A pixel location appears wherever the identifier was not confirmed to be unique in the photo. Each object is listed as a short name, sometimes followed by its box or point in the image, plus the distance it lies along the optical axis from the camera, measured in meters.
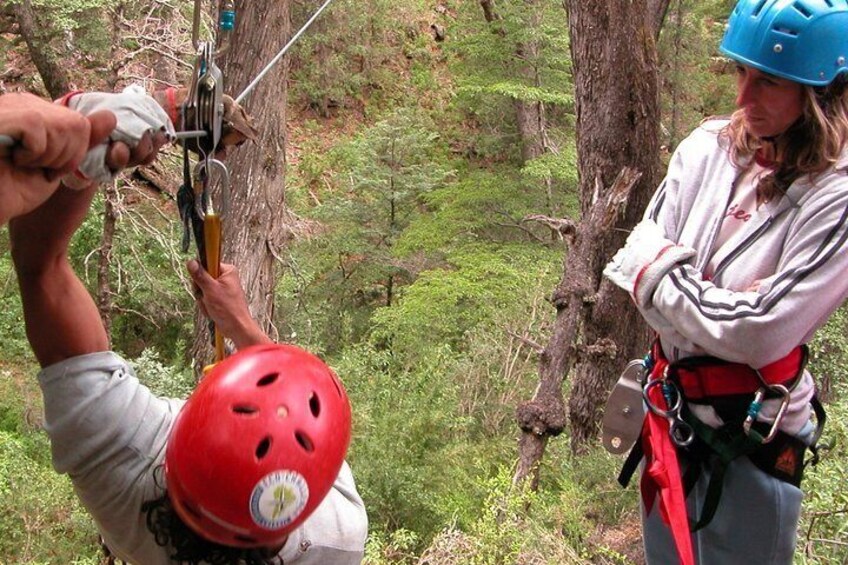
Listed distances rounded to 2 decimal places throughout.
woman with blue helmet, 2.04
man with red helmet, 1.67
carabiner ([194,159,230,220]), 2.12
